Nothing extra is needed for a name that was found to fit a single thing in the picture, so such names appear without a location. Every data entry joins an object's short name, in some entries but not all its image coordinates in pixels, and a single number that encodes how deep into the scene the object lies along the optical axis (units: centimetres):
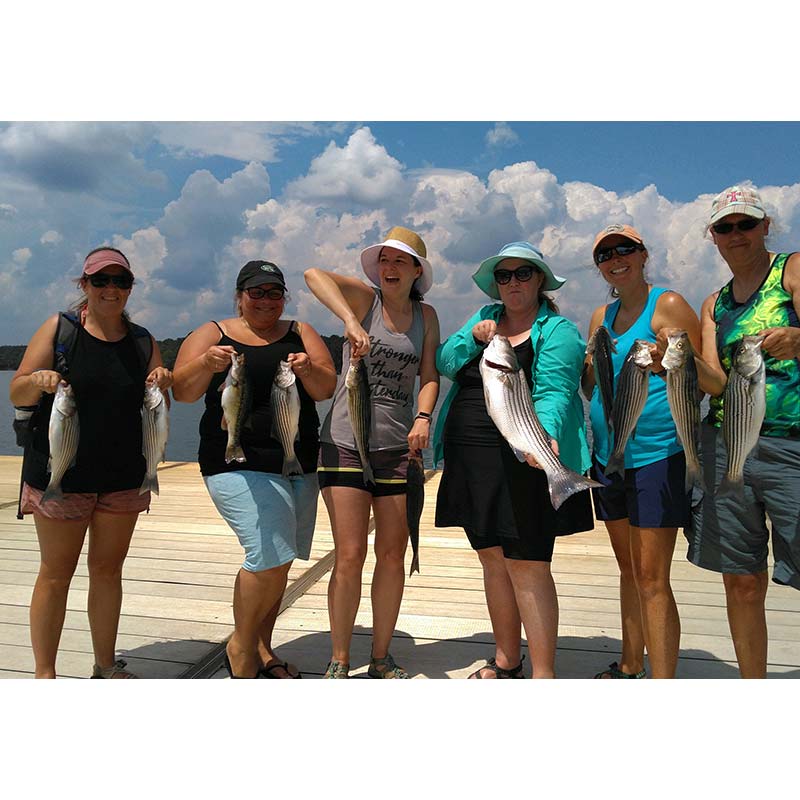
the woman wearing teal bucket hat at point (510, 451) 312
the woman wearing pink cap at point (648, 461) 297
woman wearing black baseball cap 328
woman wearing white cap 286
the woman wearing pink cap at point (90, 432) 310
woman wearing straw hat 335
